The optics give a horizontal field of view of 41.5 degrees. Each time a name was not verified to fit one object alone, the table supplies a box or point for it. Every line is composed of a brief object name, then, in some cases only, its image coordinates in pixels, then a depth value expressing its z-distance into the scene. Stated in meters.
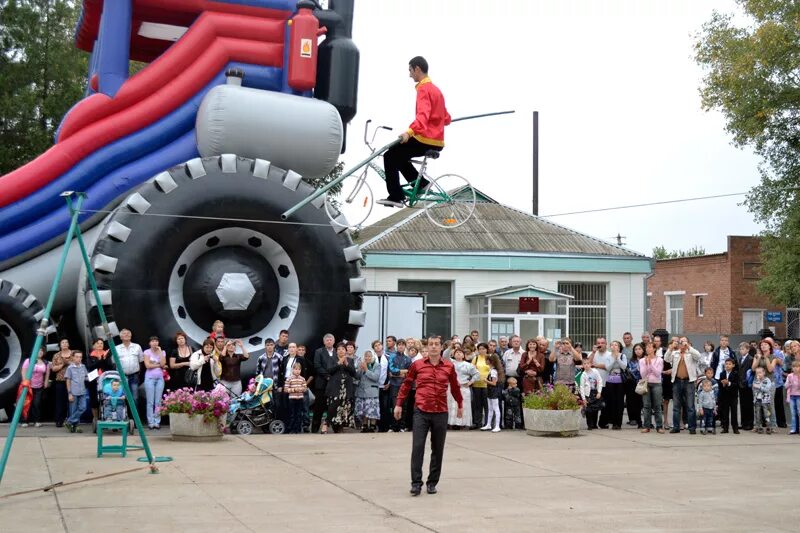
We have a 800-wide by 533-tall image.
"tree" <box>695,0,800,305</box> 28.67
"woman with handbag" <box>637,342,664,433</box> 17.48
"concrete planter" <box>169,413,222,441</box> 14.38
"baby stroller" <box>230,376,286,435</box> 15.79
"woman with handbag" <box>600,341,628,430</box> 18.00
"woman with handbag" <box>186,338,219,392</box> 15.70
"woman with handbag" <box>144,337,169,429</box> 15.66
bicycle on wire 13.30
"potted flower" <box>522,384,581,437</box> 16.17
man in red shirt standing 10.41
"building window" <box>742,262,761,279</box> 44.09
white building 31.86
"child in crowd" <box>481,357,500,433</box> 17.27
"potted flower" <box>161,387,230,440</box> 14.38
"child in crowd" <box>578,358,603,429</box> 17.58
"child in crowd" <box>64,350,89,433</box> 15.84
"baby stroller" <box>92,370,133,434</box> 14.89
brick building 43.94
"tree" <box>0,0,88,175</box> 30.84
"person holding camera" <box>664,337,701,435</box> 17.36
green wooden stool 12.52
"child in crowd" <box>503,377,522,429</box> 17.70
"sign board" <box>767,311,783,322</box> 42.44
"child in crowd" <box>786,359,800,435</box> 17.36
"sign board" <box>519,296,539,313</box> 31.38
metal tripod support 9.46
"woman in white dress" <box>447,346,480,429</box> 17.27
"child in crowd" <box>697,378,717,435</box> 17.25
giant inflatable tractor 15.97
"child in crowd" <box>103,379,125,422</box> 14.91
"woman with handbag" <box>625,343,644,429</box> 18.17
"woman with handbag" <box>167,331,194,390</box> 15.88
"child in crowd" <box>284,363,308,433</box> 16.06
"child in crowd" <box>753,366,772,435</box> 17.59
